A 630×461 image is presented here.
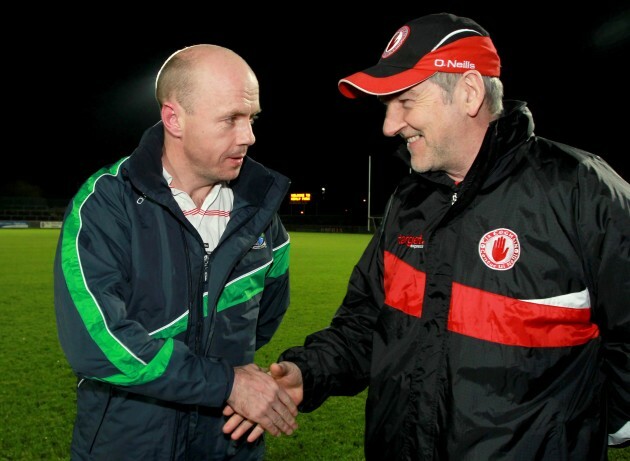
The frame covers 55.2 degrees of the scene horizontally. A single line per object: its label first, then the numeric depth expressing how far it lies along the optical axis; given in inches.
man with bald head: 74.9
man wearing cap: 64.4
